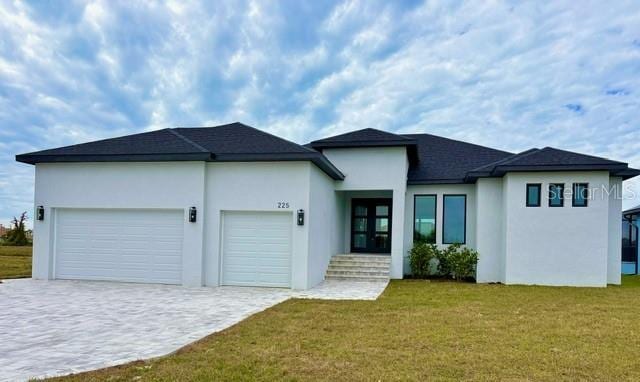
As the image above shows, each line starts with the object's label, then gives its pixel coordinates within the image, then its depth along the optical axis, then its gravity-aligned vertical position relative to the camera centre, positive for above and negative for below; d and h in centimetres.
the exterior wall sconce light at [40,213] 1210 -55
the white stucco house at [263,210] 1131 -28
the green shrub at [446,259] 1398 -183
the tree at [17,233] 2809 -267
